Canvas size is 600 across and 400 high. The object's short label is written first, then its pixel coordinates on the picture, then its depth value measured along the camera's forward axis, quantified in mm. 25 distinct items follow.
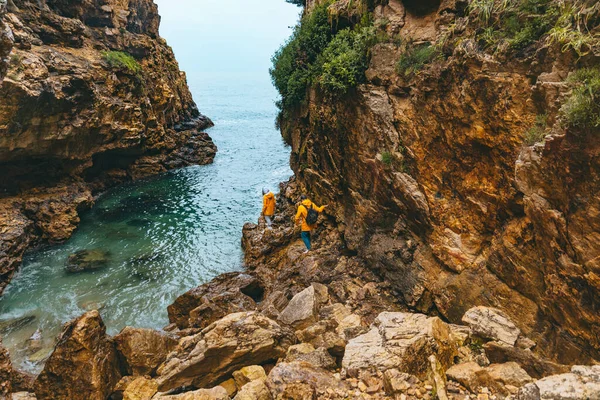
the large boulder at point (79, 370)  8102
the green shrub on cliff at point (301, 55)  13695
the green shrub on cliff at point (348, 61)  10938
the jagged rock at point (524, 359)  5480
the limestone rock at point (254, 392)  5863
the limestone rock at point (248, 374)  7050
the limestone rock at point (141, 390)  7499
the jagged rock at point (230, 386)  7105
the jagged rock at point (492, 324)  6242
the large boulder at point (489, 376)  4965
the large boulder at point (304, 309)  8766
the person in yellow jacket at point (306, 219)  13086
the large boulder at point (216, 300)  10805
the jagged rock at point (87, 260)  15609
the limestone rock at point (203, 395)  6152
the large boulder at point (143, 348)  8391
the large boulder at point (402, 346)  5555
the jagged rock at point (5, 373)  7254
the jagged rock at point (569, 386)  3488
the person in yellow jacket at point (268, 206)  17312
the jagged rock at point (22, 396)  7527
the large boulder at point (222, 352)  7332
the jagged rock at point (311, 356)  6496
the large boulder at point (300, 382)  5371
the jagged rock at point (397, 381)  4982
